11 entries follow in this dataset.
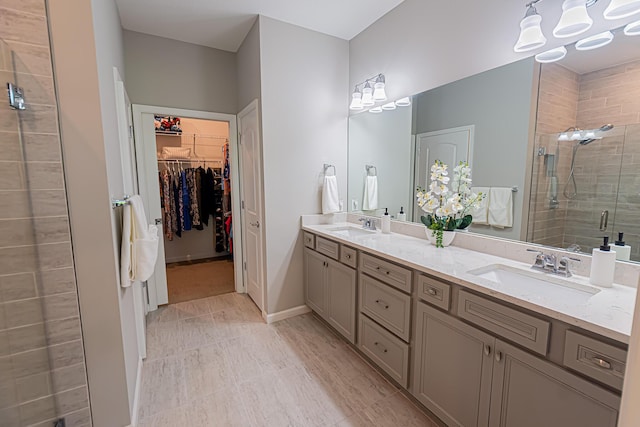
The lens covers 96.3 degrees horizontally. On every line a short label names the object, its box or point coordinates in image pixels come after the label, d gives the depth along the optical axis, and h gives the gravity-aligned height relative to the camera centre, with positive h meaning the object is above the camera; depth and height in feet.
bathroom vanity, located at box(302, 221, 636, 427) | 3.22 -2.21
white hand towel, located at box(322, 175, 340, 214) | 9.30 -0.42
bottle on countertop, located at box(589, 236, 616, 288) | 4.13 -1.23
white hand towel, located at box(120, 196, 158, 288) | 5.04 -1.17
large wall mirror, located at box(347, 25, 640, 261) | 4.25 +0.78
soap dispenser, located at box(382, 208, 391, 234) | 8.29 -1.22
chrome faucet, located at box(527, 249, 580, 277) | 4.67 -1.39
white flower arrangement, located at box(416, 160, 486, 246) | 6.32 -0.41
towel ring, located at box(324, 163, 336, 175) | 9.51 +0.53
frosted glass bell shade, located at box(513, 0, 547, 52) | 4.79 +2.53
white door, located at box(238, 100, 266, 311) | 9.00 -0.62
